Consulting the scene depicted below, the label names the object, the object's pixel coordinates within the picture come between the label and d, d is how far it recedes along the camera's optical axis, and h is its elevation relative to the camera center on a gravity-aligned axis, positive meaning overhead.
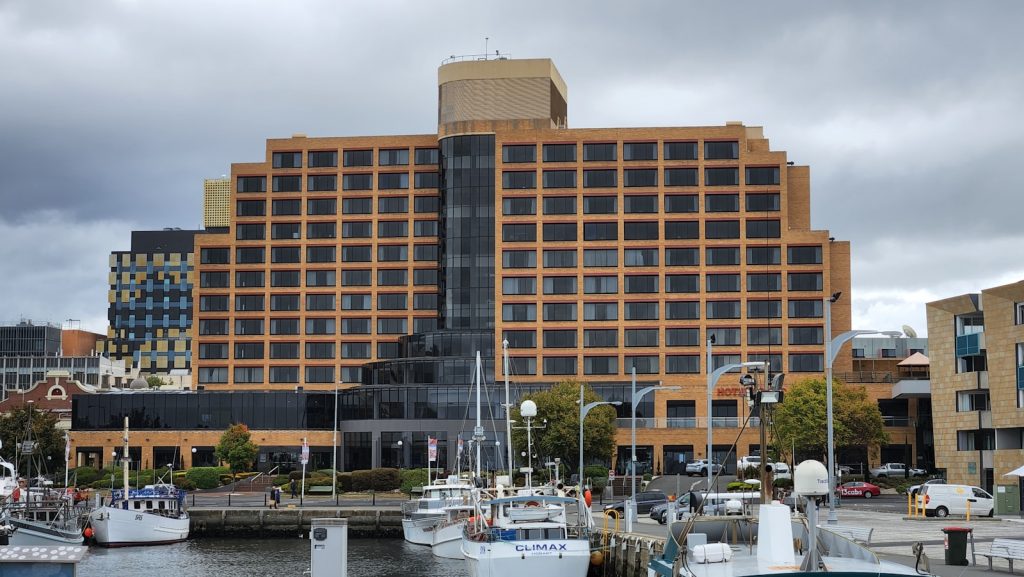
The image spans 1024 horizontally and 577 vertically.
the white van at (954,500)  66.94 -4.90
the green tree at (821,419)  103.81 -0.94
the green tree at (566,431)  105.43 -2.14
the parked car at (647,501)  73.94 -5.60
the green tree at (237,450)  125.75 -4.72
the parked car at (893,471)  111.44 -5.65
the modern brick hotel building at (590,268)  135.88 +15.55
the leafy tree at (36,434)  128.00 -3.36
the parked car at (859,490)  91.84 -6.01
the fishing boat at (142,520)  78.31 -7.41
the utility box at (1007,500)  67.00 -4.86
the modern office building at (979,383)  82.06 +1.81
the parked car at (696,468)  110.69 -5.52
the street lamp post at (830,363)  53.41 +1.98
